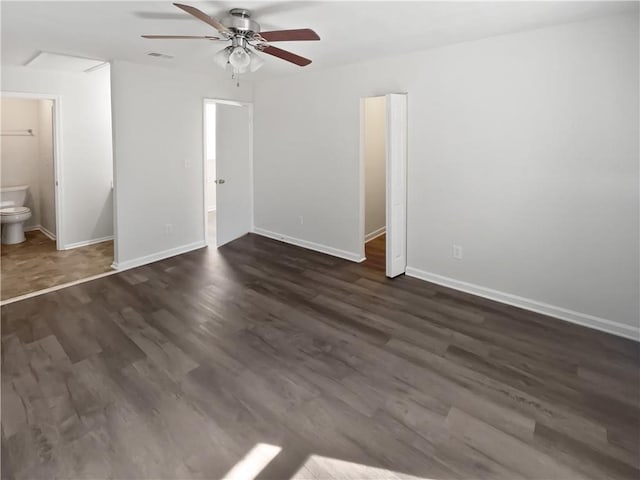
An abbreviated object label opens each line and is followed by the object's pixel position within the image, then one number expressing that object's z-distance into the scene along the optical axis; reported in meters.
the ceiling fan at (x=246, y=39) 2.53
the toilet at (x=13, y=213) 5.20
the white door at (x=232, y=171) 5.32
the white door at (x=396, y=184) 3.85
